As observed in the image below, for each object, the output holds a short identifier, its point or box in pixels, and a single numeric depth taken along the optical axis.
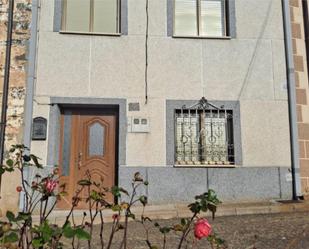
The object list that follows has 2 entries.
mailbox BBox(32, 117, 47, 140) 7.92
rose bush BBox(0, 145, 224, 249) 1.49
